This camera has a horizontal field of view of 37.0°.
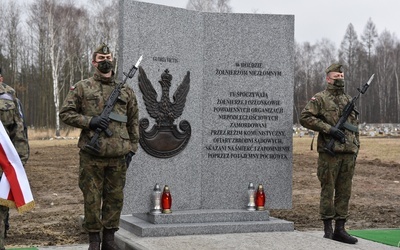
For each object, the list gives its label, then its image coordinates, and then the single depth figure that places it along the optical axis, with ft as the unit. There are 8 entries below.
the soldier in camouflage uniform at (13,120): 17.53
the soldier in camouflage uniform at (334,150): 22.89
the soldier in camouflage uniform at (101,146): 18.86
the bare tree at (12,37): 138.41
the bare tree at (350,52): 223.10
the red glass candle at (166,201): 22.99
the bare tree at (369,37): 222.28
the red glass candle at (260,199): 24.42
